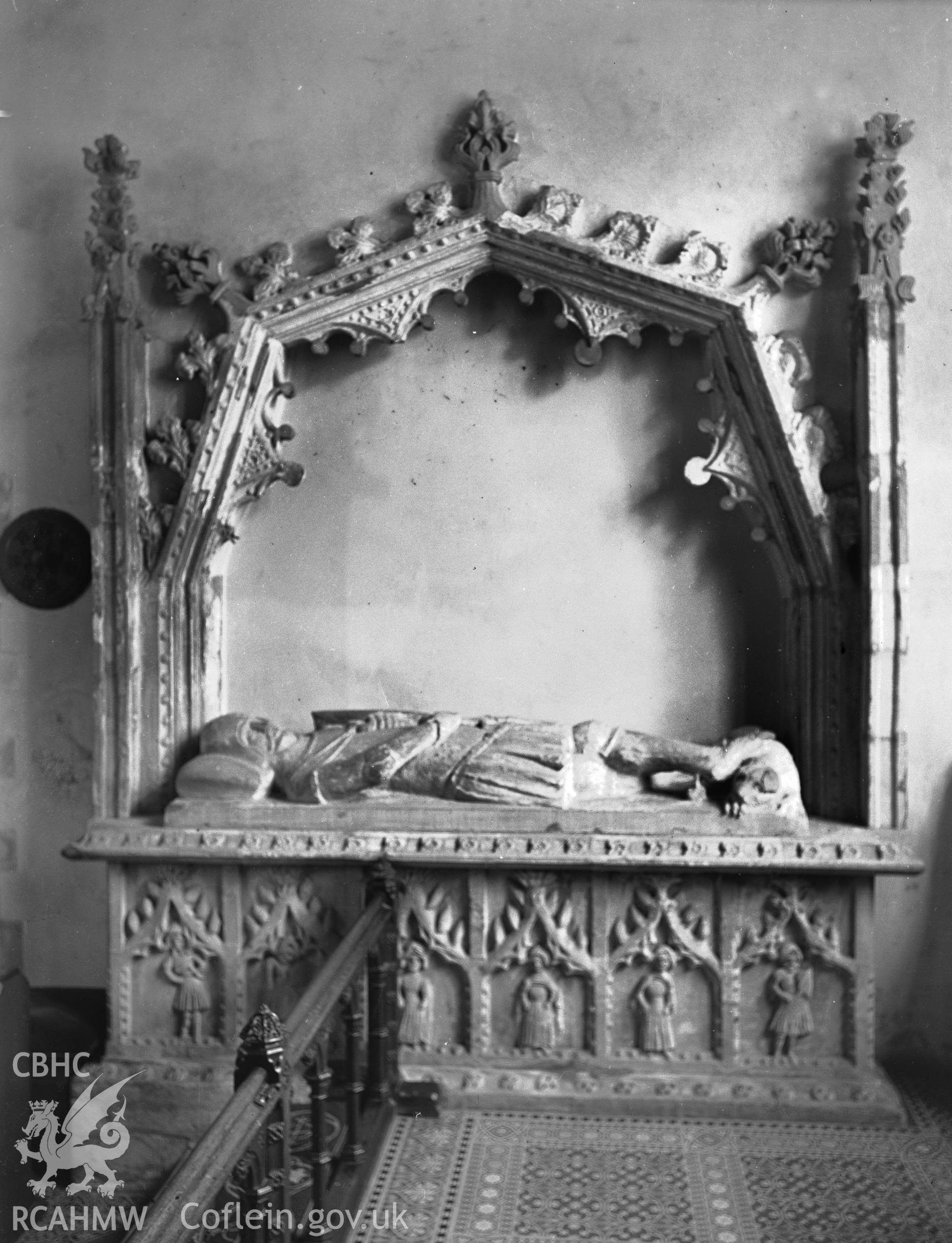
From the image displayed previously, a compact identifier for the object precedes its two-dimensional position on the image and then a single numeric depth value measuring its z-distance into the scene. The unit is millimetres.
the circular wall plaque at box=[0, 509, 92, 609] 4730
